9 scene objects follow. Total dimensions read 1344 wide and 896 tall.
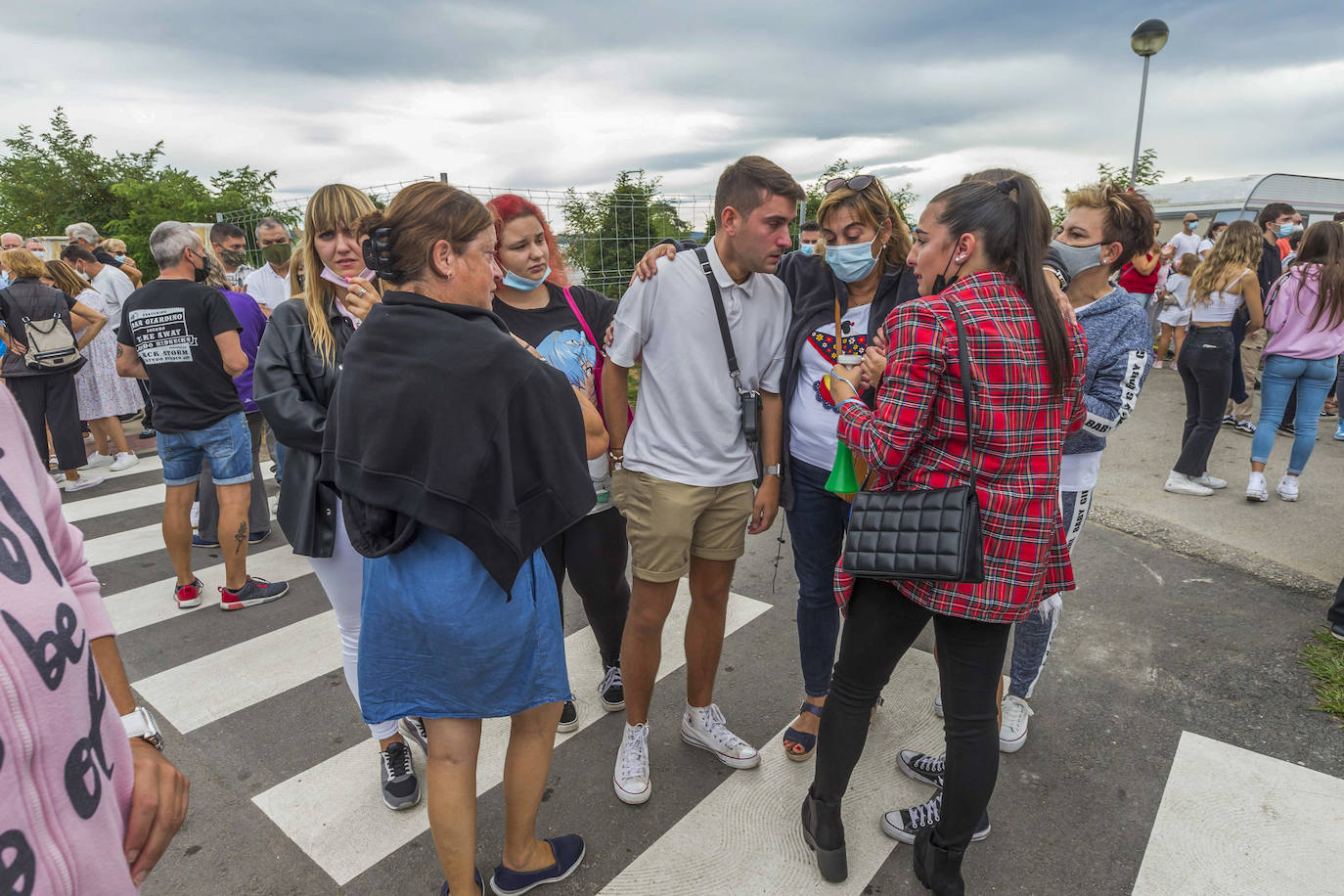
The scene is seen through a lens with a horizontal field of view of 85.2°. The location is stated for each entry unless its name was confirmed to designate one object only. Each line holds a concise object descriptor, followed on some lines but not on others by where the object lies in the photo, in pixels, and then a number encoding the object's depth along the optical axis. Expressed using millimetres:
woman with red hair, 2713
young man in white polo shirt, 2555
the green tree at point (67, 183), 27469
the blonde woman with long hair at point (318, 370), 2396
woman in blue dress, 1655
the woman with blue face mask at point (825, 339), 2551
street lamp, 9453
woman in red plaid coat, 1835
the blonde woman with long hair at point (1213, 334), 5680
